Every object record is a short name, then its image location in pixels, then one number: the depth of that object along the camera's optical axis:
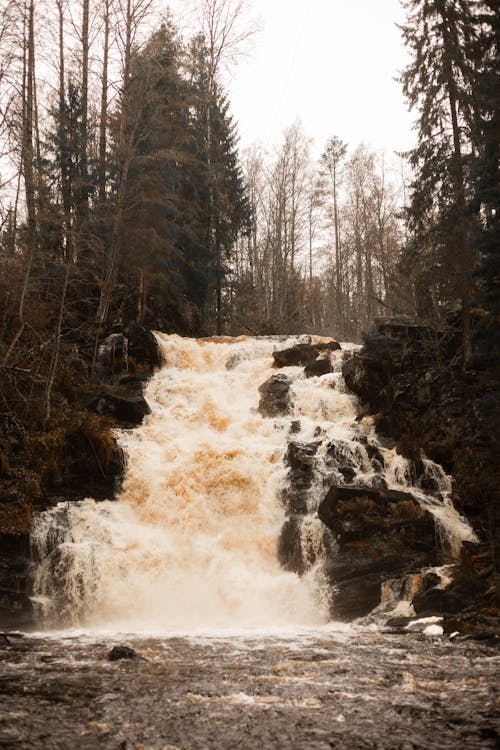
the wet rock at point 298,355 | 20.78
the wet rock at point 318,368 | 19.63
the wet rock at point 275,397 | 17.62
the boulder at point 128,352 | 19.59
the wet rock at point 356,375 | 17.89
